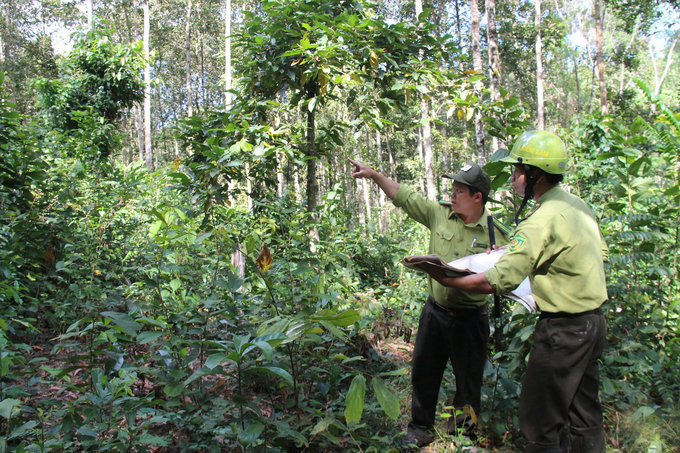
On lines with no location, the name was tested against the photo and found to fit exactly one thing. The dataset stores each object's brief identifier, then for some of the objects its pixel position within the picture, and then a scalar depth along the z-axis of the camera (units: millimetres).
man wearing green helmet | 2094
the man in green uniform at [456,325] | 2830
